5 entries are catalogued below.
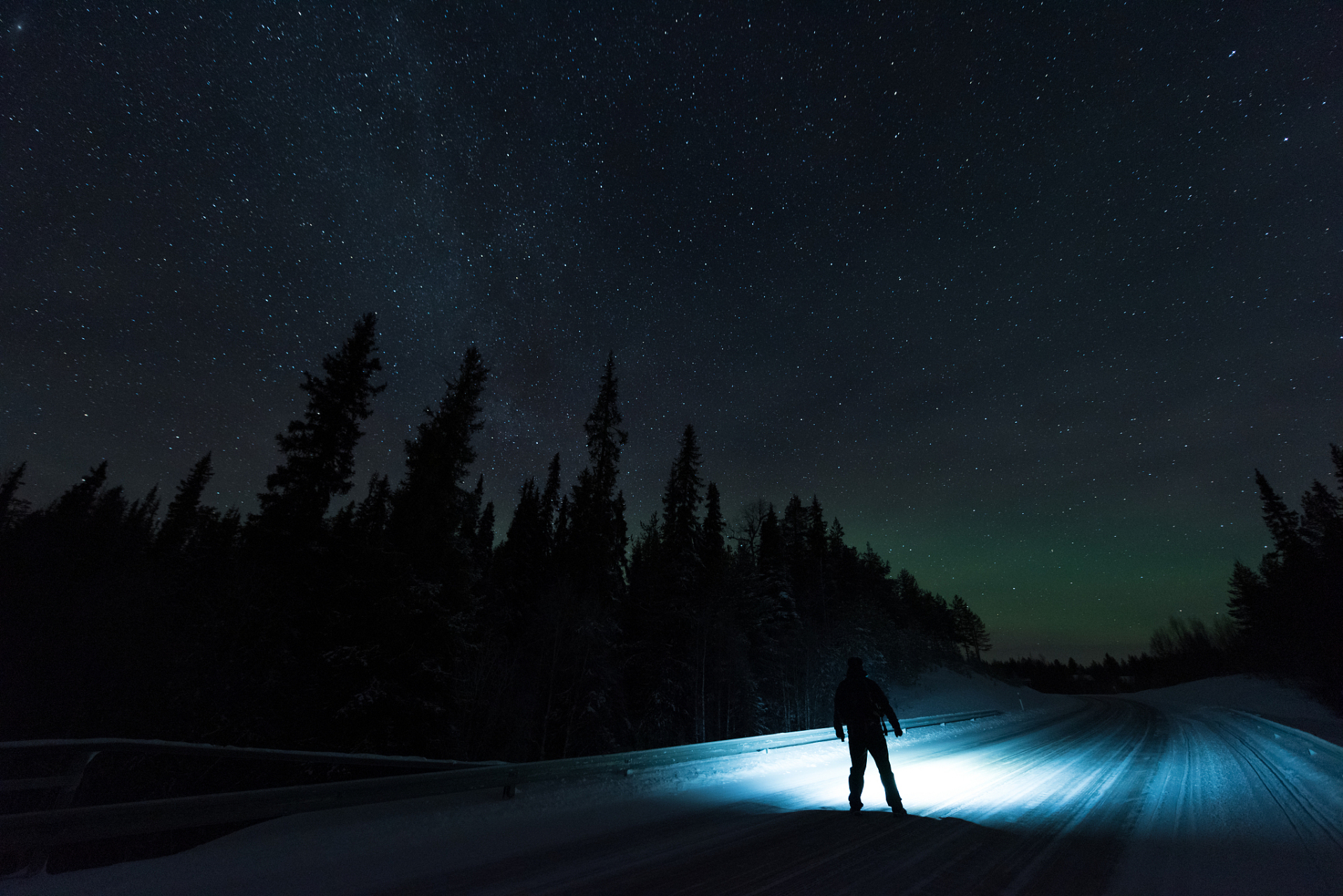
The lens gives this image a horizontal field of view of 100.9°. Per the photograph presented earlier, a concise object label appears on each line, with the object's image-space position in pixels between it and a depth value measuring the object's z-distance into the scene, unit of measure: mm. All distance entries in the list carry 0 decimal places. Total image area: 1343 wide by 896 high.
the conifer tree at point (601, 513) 32094
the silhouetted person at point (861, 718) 6545
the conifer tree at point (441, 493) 20391
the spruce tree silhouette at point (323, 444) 19891
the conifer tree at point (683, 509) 36406
